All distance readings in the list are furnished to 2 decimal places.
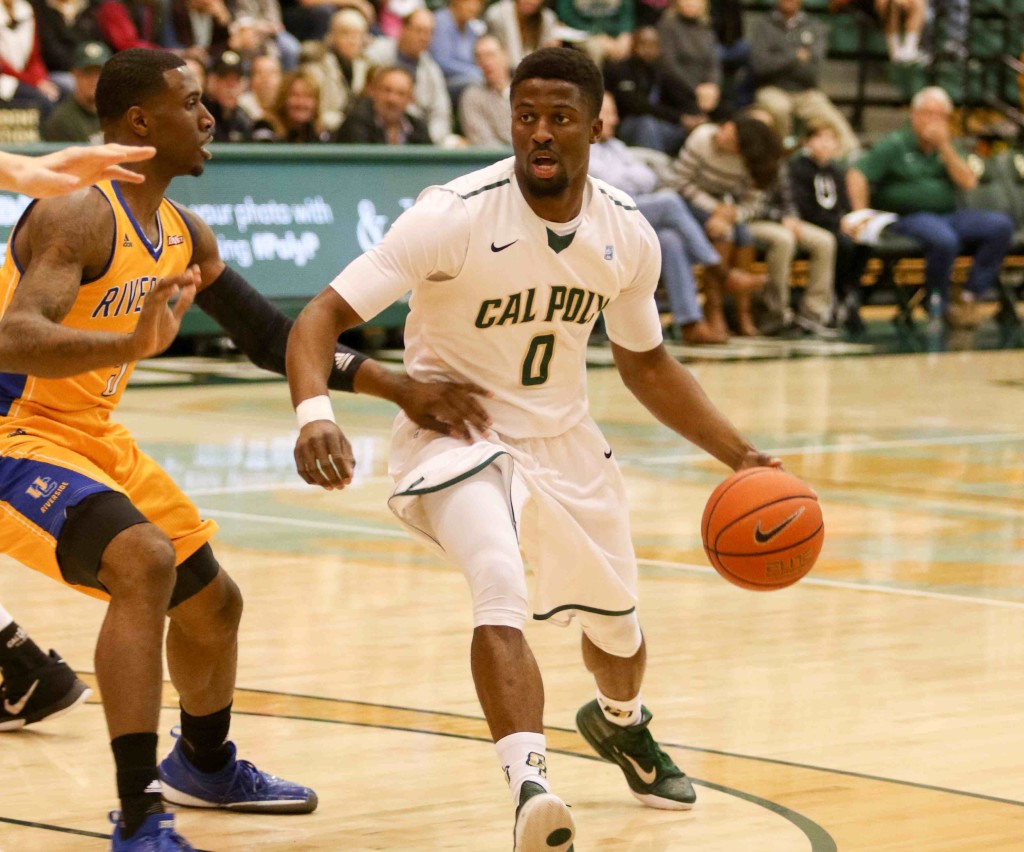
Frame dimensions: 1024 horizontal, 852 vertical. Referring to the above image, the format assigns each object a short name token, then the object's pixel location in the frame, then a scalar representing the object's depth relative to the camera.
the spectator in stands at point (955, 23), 22.31
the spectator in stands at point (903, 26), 21.91
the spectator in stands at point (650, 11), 19.97
